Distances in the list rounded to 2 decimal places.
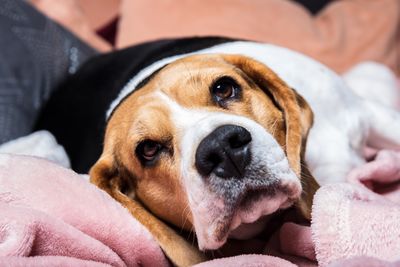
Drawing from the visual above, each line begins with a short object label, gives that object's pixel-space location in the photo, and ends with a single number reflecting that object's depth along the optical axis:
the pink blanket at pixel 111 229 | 0.53
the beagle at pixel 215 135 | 0.56
